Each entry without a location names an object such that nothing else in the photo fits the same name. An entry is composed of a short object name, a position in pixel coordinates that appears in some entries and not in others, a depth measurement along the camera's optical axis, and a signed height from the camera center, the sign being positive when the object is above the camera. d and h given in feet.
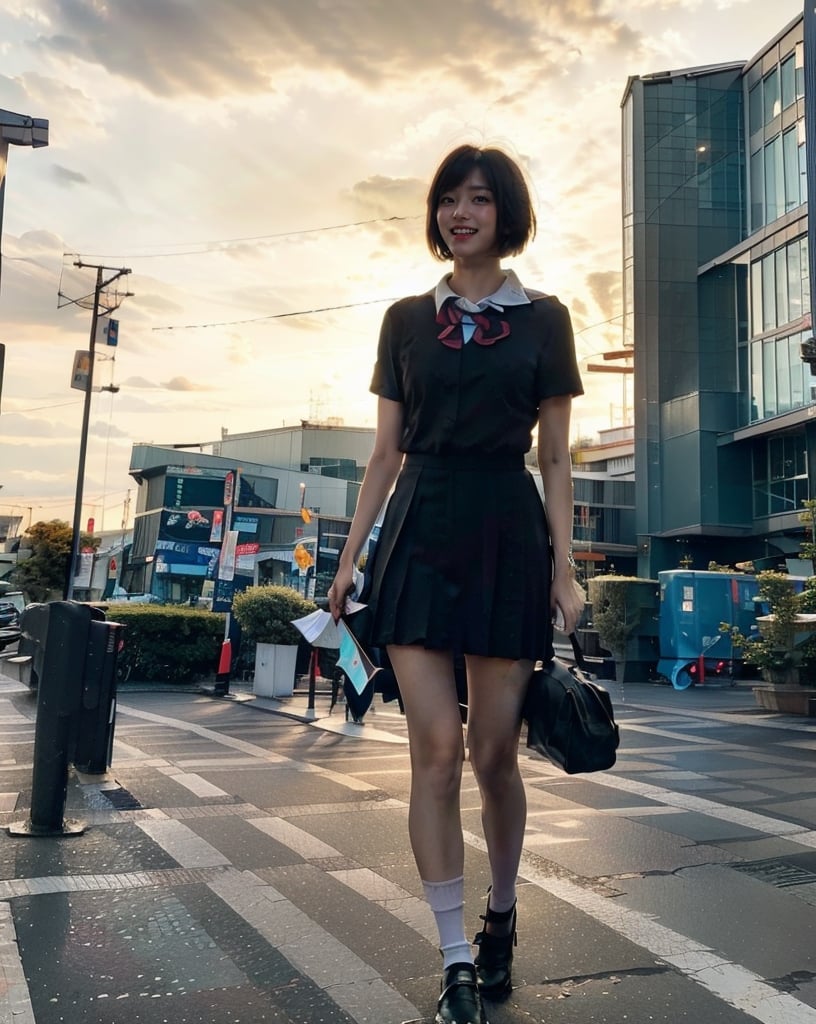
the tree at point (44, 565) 175.73 +10.12
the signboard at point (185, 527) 208.54 +21.48
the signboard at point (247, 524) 209.36 +22.73
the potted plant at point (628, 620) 65.98 +1.78
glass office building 124.57 +47.48
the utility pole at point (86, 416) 107.65 +25.33
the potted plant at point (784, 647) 42.29 +0.25
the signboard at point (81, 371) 118.62 +30.53
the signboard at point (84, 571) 104.22 +5.62
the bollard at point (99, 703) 18.56 -1.53
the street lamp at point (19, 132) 16.21 +8.18
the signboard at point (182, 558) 203.72 +14.31
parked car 91.97 +0.48
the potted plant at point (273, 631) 47.34 +0.02
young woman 8.13 +1.03
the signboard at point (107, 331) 124.77 +37.33
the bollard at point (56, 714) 14.56 -1.40
